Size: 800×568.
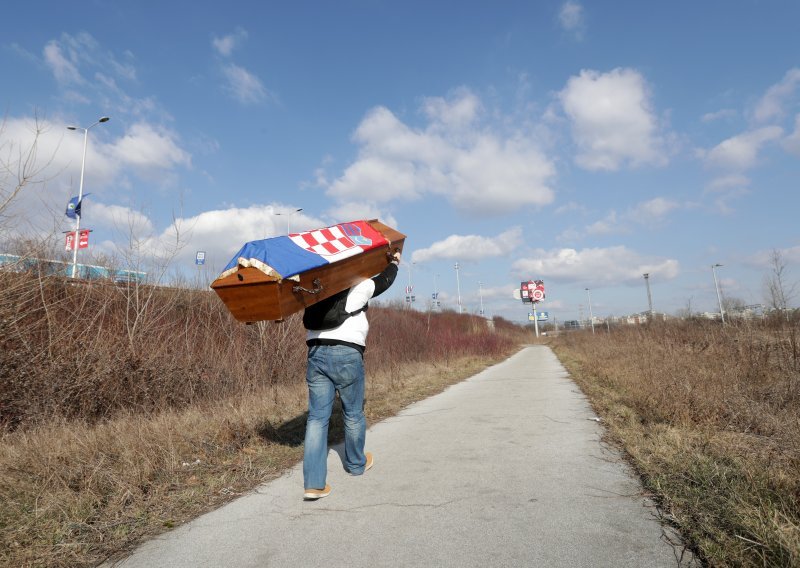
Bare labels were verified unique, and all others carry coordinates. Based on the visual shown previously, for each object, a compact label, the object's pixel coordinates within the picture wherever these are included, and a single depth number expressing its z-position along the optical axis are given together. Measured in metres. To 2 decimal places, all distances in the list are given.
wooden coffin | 3.66
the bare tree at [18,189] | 5.83
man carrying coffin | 4.11
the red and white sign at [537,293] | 72.50
